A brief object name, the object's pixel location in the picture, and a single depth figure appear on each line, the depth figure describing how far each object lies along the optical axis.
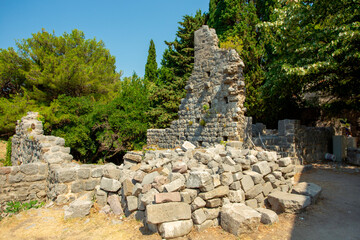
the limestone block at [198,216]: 3.65
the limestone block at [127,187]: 4.33
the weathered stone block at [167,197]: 3.50
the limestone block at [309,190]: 4.94
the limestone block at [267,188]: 4.88
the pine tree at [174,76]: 17.88
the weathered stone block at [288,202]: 4.42
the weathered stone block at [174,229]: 3.34
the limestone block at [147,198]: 3.71
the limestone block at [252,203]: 4.43
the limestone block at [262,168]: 4.87
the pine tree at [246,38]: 15.86
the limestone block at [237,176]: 4.33
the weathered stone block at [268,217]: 3.92
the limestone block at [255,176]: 4.61
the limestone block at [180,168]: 4.21
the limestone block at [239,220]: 3.52
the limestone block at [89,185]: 5.18
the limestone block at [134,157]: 6.47
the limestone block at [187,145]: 7.03
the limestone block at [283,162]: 5.43
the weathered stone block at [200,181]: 3.77
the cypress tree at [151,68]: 26.53
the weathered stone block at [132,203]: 4.13
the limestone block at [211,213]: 3.80
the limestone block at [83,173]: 5.15
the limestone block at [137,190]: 4.15
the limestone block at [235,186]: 4.23
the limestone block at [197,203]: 3.71
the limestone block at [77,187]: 5.07
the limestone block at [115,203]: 4.44
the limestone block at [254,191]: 4.43
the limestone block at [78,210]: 4.27
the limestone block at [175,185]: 3.70
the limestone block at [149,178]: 4.19
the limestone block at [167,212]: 3.35
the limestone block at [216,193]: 3.80
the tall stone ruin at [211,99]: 9.23
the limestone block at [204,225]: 3.64
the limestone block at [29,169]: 5.37
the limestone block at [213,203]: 3.82
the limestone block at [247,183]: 4.38
